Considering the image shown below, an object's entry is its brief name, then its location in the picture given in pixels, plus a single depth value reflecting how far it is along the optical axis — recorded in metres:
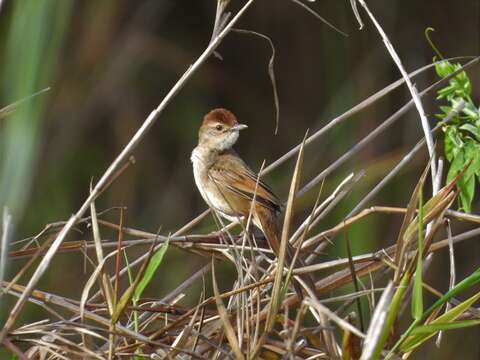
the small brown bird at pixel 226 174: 8.31
